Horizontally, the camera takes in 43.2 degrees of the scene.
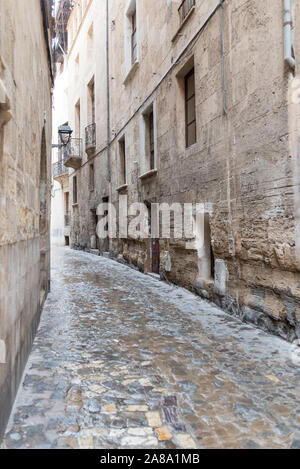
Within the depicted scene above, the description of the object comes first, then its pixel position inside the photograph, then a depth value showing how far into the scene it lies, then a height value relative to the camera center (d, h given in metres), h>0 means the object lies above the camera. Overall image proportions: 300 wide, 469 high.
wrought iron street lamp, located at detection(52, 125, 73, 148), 10.02 +2.59
